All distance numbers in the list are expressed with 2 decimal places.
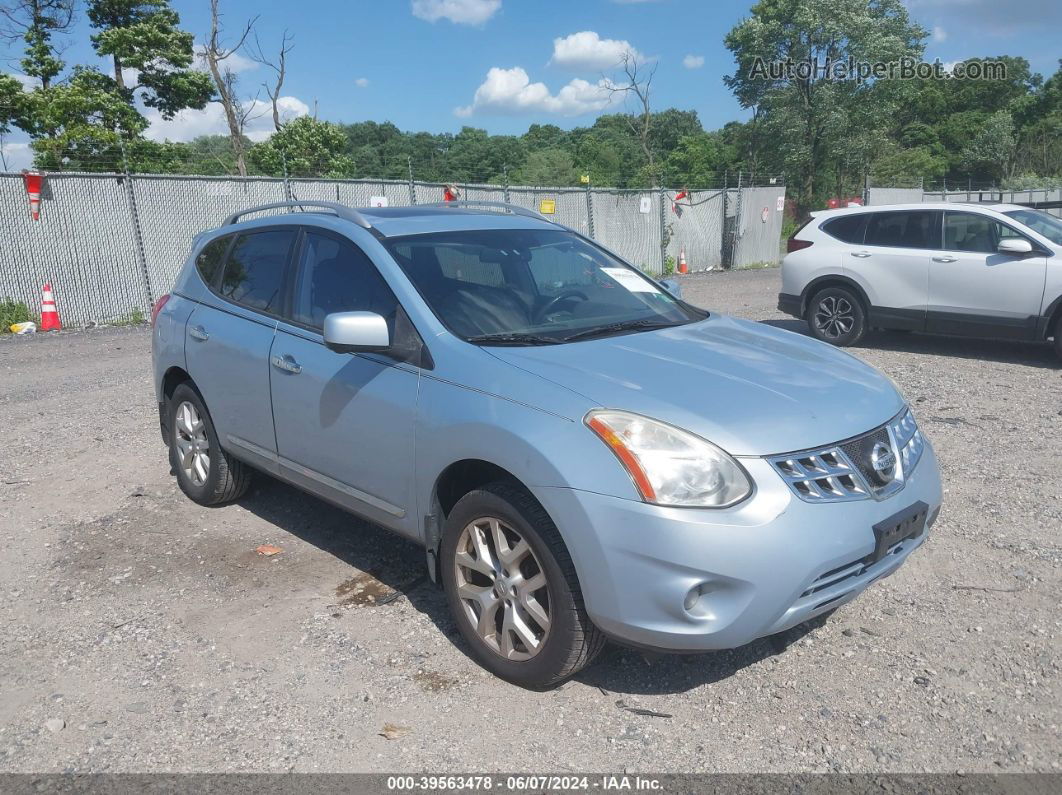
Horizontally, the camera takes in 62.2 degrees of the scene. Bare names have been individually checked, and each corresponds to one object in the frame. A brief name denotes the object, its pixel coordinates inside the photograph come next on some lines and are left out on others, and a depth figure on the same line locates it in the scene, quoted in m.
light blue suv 2.88
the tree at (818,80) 43.38
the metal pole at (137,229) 14.24
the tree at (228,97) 31.25
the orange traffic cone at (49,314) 13.35
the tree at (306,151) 32.72
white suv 9.02
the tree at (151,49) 30.69
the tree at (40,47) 29.83
